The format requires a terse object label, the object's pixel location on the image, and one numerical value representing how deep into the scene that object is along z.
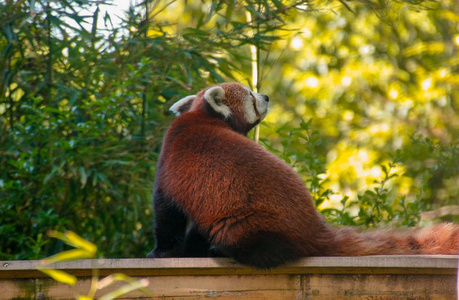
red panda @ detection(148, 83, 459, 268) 8.96
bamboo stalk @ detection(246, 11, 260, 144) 9.58
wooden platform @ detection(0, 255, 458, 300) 8.91
